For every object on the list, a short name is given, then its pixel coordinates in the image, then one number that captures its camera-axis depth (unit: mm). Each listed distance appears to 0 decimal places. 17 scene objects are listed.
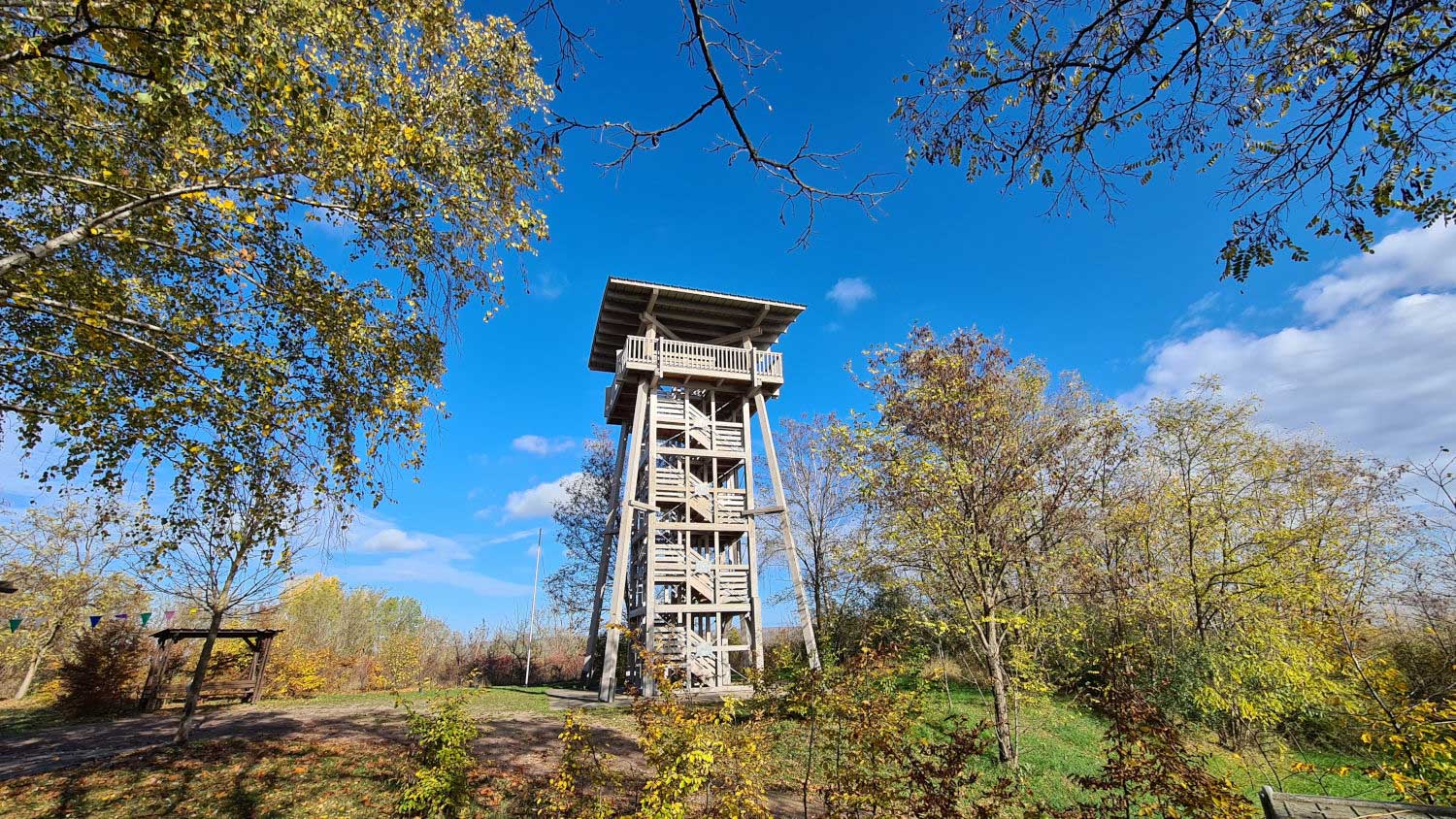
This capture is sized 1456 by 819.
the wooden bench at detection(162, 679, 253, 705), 13047
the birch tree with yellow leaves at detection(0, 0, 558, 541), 4180
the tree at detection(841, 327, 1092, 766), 9750
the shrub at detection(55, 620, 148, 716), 11797
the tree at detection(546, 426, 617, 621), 24078
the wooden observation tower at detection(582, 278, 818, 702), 14555
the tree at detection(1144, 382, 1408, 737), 10734
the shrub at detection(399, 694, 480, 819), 6074
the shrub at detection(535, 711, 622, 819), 4793
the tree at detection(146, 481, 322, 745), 6711
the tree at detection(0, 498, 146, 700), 15641
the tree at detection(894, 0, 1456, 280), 2703
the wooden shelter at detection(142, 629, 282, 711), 12219
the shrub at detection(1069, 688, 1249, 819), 3461
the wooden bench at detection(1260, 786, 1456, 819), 3853
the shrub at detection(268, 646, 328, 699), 15398
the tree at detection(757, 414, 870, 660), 18781
